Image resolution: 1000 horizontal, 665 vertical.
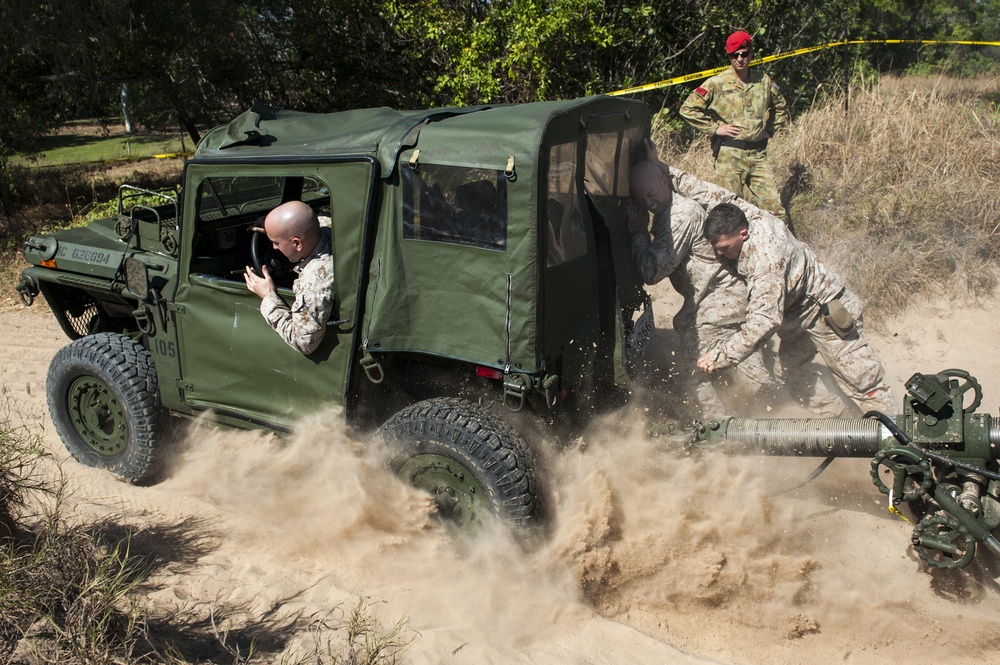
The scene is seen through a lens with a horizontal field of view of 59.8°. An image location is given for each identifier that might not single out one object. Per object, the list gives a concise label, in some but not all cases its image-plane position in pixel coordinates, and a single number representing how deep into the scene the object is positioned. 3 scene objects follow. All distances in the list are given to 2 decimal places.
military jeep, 3.62
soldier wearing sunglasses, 7.45
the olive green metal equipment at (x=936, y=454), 3.66
